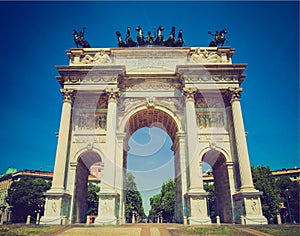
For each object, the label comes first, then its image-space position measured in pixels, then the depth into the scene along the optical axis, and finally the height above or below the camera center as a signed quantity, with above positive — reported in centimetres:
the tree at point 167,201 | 5212 +169
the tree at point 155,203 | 6804 +153
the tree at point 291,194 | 4543 +244
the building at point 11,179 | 5381 +726
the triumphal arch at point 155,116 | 1948 +791
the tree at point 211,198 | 4828 +194
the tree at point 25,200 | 4216 +161
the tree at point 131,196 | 4403 +232
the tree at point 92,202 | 4572 +132
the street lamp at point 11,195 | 4190 +237
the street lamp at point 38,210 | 4279 -3
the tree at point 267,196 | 3428 +159
